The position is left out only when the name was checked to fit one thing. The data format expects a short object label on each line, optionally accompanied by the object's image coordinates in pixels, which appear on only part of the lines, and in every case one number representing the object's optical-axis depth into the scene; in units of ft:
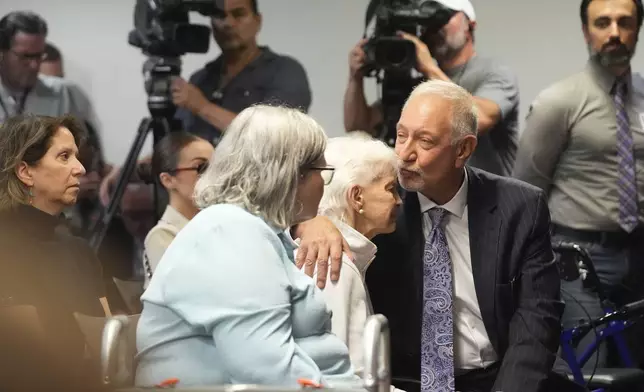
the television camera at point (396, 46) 27.61
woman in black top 17.88
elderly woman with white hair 17.52
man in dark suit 17.76
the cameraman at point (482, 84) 27.91
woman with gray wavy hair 12.21
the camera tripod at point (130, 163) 28.91
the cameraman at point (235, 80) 29.07
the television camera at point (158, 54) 28.84
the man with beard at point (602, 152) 27.07
